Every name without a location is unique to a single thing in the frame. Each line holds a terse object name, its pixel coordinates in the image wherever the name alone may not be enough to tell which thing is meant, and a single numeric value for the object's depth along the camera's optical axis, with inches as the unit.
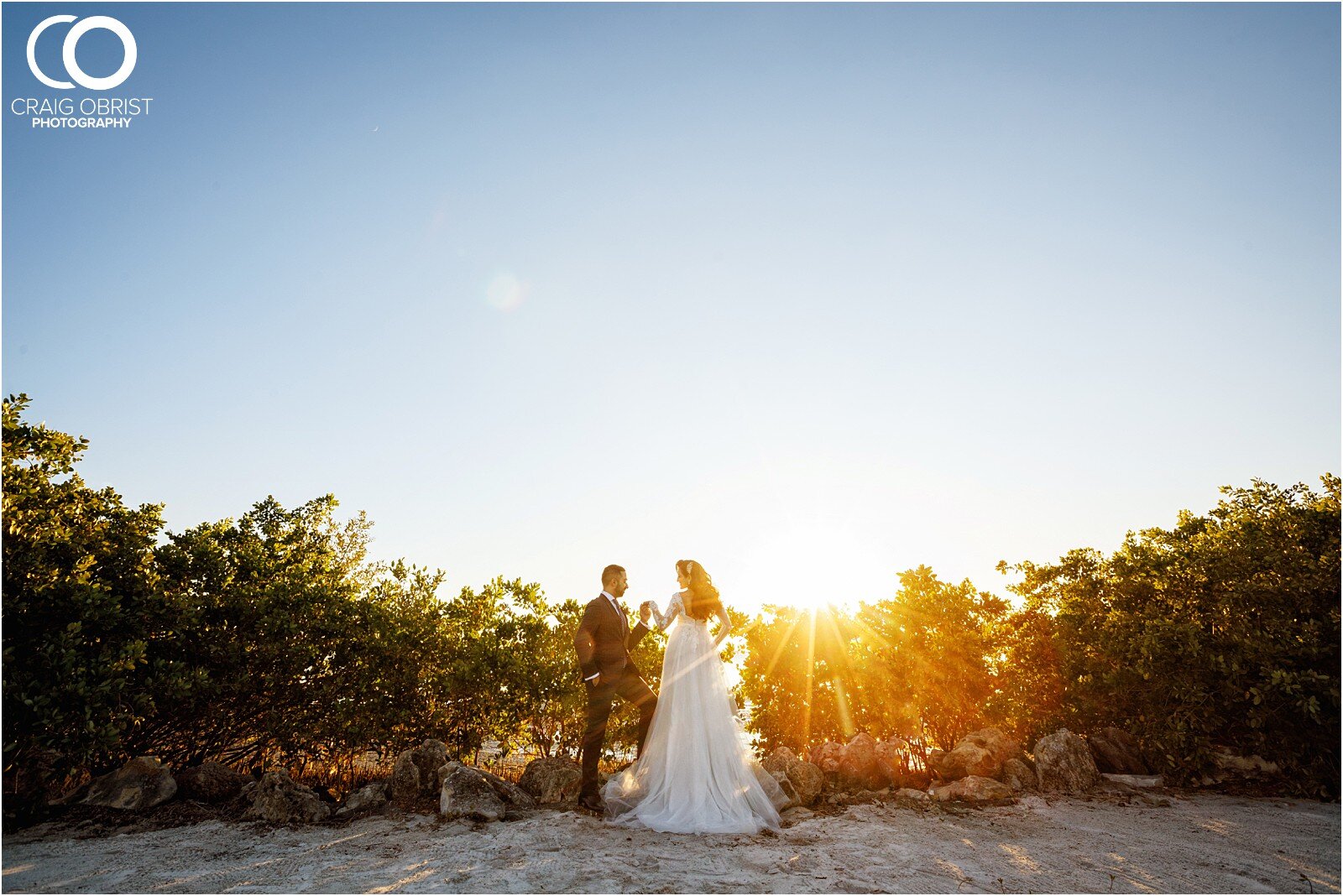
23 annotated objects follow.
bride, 248.7
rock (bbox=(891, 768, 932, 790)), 320.4
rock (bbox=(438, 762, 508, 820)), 253.8
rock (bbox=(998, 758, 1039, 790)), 310.8
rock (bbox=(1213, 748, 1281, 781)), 317.1
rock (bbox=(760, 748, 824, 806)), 290.5
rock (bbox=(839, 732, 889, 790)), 314.8
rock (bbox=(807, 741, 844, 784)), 323.6
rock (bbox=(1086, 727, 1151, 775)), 332.8
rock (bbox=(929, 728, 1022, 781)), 317.7
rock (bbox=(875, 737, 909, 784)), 321.1
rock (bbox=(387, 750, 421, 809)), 282.0
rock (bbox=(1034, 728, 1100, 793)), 307.7
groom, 270.7
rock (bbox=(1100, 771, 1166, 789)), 316.5
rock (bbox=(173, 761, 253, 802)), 280.8
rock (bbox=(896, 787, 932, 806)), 285.4
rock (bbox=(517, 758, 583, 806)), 288.5
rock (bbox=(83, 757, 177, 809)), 263.7
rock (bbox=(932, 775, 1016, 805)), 289.0
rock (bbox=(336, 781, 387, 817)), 272.5
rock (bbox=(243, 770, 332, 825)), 257.0
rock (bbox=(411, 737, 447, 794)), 291.9
